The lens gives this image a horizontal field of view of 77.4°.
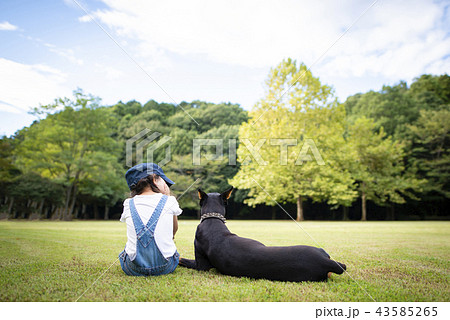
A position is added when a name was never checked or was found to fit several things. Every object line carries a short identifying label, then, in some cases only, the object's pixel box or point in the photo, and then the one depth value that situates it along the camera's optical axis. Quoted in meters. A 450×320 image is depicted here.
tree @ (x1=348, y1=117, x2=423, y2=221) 25.83
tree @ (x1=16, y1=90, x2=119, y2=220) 21.77
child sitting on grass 2.97
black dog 2.73
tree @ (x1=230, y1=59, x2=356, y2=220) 19.19
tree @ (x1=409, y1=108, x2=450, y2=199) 27.16
